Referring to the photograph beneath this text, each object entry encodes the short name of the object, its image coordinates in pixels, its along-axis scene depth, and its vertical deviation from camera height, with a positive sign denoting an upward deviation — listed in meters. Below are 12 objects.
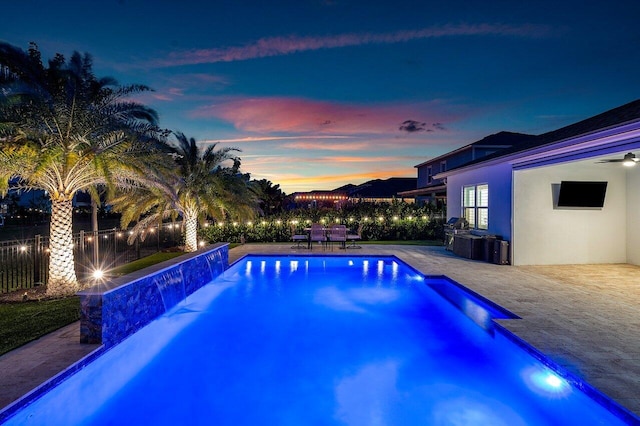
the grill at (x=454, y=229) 14.43 -0.66
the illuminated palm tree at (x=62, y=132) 7.49 +1.78
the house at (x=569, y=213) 11.29 -0.02
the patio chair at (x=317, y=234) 15.62 -0.92
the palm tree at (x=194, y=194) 14.69 +0.76
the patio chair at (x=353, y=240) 15.87 -1.40
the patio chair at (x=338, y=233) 15.61 -0.89
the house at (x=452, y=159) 26.69 +4.34
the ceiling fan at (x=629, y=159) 7.66 +1.13
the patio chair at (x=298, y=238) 15.65 -1.09
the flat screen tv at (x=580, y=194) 11.28 +0.57
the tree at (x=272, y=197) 30.86 +1.37
